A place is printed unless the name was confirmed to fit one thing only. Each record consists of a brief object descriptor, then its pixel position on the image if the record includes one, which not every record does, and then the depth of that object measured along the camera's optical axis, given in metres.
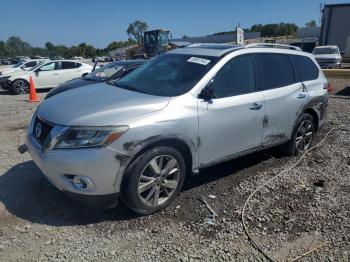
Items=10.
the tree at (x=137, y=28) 122.00
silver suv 3.23
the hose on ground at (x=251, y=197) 3.11
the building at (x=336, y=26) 30.89
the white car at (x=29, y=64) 18.80
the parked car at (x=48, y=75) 14.31
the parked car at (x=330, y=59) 21.31
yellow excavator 32.88
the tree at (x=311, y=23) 124.23
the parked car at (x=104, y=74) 8.90
